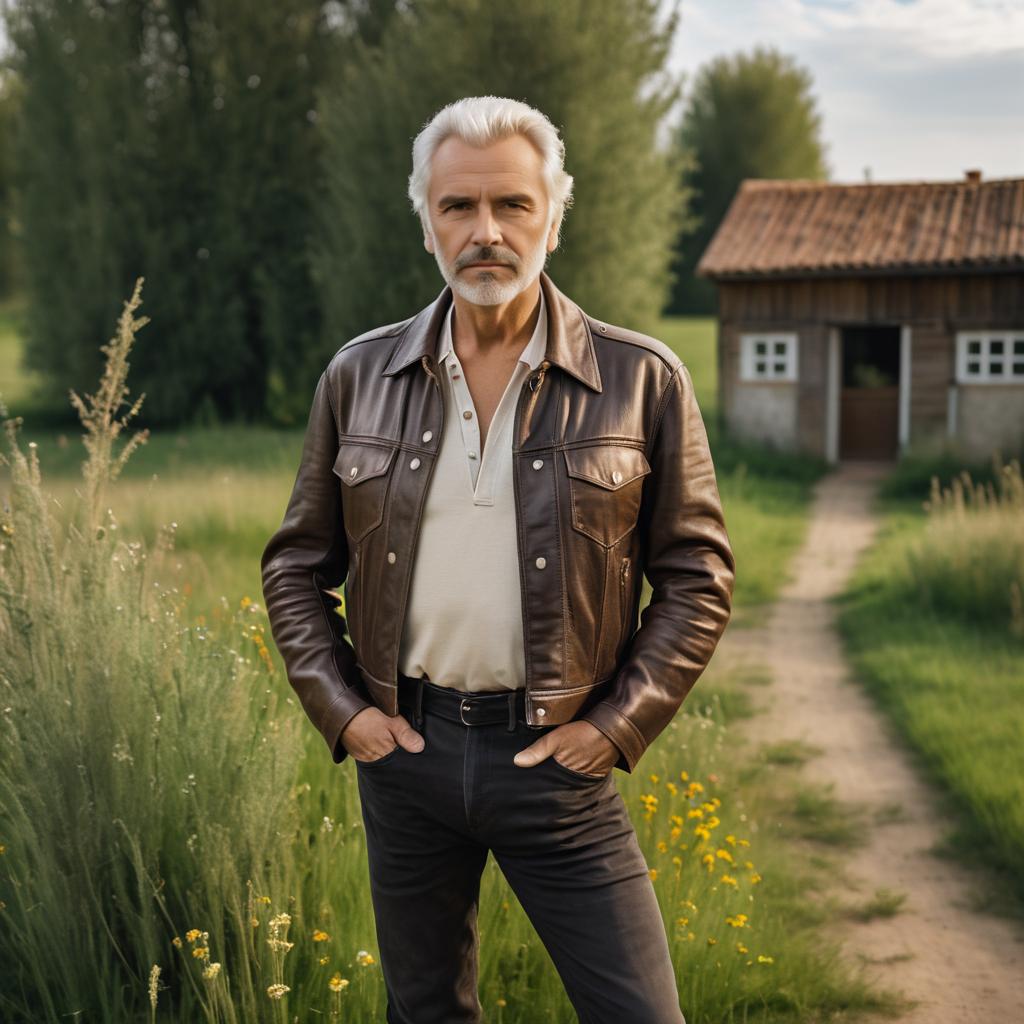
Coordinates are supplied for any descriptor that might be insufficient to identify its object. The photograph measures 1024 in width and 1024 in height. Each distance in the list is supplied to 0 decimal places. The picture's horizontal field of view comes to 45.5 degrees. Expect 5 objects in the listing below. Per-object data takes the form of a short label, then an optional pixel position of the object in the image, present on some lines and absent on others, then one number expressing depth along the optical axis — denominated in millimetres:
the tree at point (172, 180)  21297
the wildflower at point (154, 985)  2361
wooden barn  16938
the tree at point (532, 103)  17734
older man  2367
